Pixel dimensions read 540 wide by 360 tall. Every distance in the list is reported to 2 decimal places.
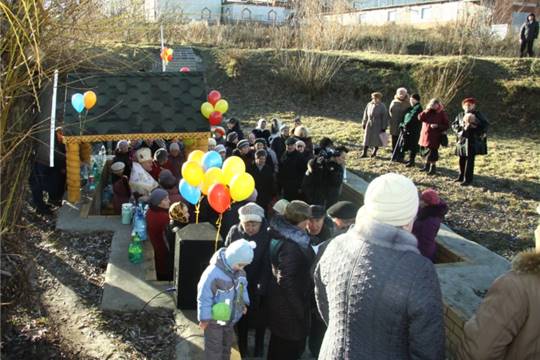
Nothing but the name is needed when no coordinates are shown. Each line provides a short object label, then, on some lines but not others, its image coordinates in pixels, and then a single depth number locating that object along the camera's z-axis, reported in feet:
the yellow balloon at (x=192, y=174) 18.54
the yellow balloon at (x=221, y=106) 29.46
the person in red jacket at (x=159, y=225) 19.03
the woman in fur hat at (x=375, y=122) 38.99
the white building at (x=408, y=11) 108.50
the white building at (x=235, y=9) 124.88
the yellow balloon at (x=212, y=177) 17.85
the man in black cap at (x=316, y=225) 15.70
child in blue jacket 12.94
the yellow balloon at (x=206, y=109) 28.17
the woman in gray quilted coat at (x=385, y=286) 7.72
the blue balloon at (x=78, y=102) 25.26
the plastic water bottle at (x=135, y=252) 20.12
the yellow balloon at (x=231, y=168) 17.76
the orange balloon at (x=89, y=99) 25.02
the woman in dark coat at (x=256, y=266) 15.07
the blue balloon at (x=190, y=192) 19.48
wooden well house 26.22
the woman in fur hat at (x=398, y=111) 37.91
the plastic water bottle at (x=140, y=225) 22.31
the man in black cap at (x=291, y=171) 27.32
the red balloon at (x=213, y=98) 30.17
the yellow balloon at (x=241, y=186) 17.33
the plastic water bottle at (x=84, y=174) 29.60
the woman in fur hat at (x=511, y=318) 8.00
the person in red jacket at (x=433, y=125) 32.86
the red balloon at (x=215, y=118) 28.84
